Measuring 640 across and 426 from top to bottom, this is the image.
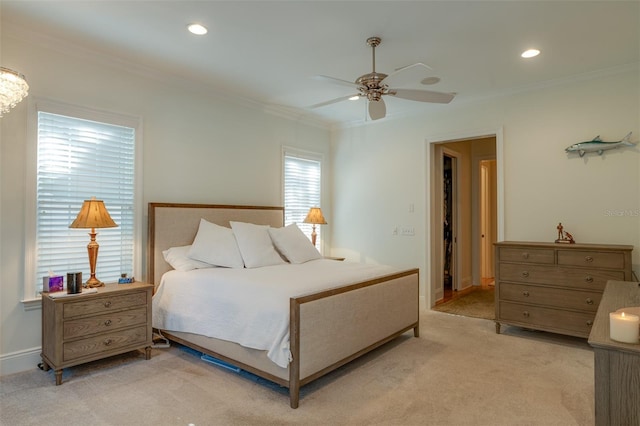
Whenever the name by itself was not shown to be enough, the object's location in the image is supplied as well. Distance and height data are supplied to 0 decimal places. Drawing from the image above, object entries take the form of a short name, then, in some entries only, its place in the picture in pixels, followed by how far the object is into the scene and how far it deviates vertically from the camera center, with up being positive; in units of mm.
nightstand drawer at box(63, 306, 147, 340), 2813 -812
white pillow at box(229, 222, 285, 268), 3721 -268
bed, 2502 -747
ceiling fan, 2859 +998
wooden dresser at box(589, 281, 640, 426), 1316 -575
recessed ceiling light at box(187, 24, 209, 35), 2887 +1480
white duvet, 2553 -611
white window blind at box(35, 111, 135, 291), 3098 +263
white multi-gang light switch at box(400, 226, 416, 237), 5102 -157
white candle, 1325 -385
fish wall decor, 3621 +731
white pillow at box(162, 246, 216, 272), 3566 -393
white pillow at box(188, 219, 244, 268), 3619 -279
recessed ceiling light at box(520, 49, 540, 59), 3297 +1471
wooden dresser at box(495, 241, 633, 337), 3379 -591
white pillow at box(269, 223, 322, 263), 4055 -281
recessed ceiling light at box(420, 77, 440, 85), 3912 +1461
